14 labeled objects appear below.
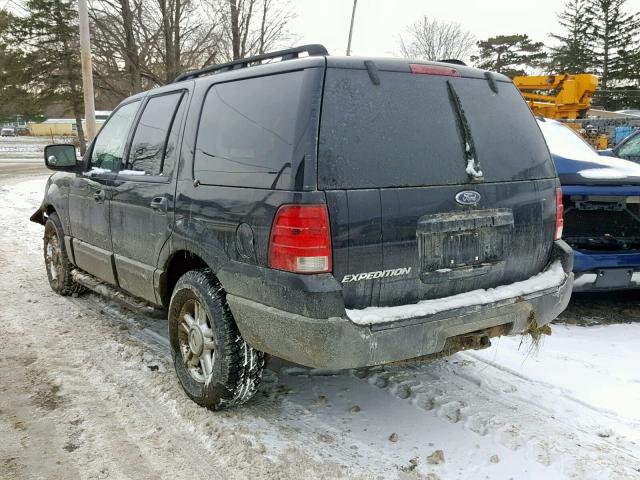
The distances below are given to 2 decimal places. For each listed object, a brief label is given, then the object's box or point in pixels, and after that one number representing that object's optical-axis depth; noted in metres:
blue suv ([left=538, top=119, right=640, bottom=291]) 4.79
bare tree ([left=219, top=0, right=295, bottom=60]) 16.12
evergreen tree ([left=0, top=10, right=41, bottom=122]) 29.23
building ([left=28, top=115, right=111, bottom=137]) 75.12
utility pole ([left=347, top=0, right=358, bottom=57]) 20.42
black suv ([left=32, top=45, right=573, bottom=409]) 2.61
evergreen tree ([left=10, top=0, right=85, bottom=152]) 26.50
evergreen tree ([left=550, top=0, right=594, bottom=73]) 46.03
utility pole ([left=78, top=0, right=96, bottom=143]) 11.12
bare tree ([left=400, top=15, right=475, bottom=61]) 33.16
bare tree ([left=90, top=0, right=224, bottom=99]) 16.42
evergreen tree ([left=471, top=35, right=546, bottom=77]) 44.22
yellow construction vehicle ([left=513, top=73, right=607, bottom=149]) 17.14
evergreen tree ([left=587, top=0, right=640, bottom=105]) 45.31
